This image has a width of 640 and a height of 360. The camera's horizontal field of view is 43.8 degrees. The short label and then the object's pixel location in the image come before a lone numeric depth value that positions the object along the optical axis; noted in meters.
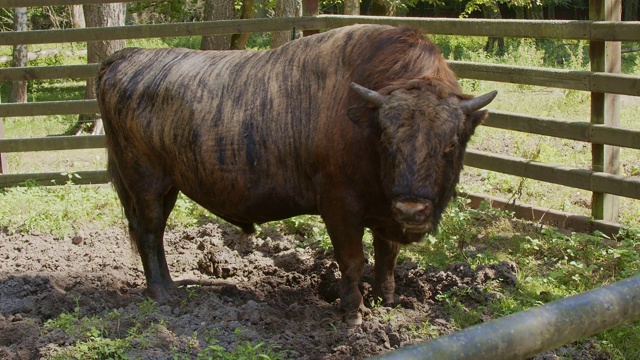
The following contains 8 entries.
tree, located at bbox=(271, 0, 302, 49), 11.14
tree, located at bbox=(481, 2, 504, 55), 20.98
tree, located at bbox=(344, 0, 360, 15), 13.48
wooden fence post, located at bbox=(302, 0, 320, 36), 8.24
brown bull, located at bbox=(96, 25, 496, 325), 4.42
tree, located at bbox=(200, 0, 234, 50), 12.66
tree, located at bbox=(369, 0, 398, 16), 16.56
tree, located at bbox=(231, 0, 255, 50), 12.83
